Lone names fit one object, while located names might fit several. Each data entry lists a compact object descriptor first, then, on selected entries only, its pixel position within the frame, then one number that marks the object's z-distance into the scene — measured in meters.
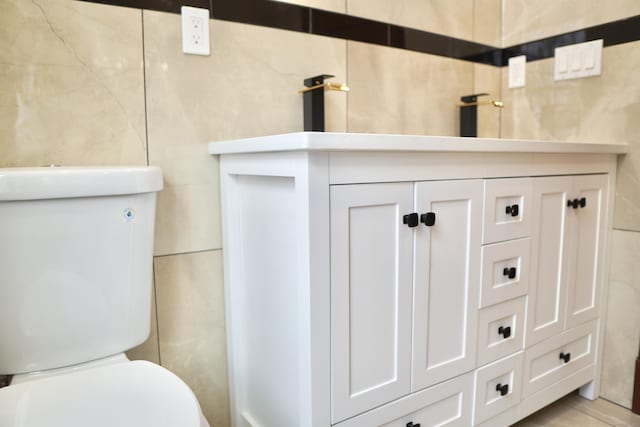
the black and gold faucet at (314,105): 1.20
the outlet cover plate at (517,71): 1.72
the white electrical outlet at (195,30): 1.09
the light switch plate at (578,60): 1.49
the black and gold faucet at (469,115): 1.60
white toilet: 0.75
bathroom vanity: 0.87
